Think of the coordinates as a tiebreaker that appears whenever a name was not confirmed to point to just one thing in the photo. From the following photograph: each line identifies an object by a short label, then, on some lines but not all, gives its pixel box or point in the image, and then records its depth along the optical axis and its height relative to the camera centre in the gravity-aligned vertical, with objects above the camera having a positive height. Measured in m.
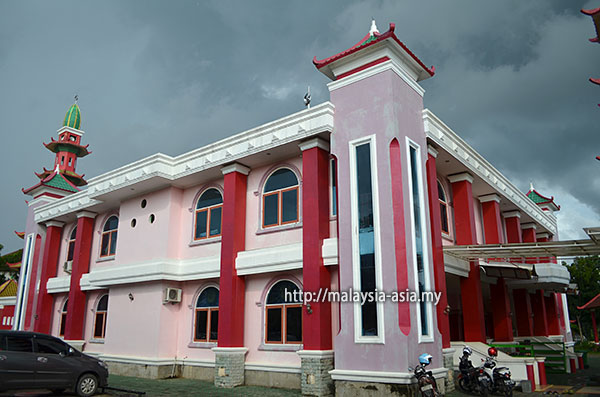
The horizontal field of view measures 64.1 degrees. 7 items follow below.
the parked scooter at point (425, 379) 8.65 -0.80
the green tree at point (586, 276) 36.09 +4.23
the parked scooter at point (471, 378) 10.49 -0.97
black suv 9.88 -0.60
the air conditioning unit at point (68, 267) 20.70 +2.91
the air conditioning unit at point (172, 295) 15.45 +1.29
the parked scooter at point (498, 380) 10.48 -0.98
